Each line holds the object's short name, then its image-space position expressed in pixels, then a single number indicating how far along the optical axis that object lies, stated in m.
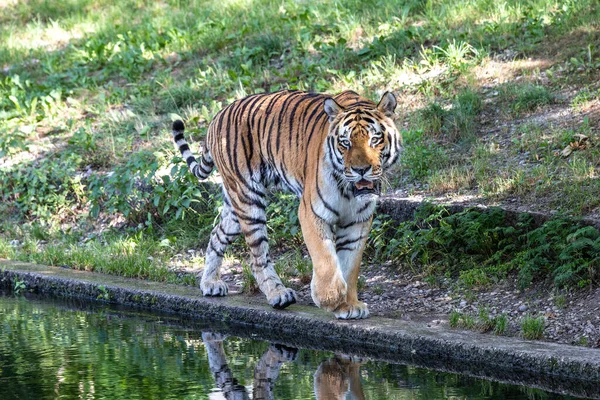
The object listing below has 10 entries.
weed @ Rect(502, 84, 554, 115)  18.48
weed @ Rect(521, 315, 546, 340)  11.55
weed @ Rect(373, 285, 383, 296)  14.27
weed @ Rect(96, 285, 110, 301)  14.83
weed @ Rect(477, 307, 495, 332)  11.92
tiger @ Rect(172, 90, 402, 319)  11.92
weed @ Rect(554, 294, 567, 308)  12.45
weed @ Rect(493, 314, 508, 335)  11.73
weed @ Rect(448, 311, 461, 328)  12.18
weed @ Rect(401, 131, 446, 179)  17.23
